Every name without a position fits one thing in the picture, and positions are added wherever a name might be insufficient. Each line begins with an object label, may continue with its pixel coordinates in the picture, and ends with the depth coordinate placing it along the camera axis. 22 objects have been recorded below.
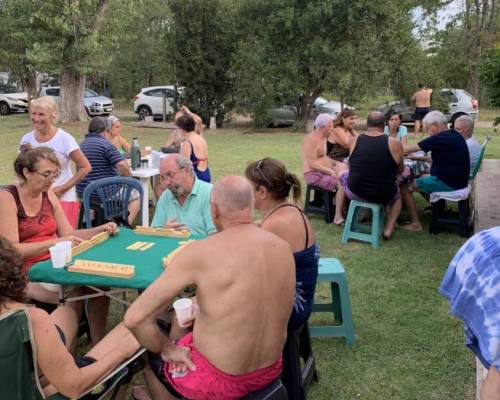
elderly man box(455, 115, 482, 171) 5.97
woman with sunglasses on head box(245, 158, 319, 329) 2.56
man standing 14.09
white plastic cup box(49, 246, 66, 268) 2.68
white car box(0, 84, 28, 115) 20.66
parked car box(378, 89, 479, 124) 15.91
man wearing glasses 3.57
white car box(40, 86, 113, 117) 19.25
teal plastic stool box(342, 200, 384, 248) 5.27
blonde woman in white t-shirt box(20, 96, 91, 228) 4.08
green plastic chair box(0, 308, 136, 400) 1.71
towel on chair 5.40
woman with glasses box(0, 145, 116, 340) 2.98
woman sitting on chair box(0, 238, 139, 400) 1.80
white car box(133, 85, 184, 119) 17.86
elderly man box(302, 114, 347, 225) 5.97
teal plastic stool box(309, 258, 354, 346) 3.30
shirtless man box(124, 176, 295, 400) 1.91
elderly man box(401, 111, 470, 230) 5.39
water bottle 5.80
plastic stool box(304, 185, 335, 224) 6.13
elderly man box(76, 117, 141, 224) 5.07
